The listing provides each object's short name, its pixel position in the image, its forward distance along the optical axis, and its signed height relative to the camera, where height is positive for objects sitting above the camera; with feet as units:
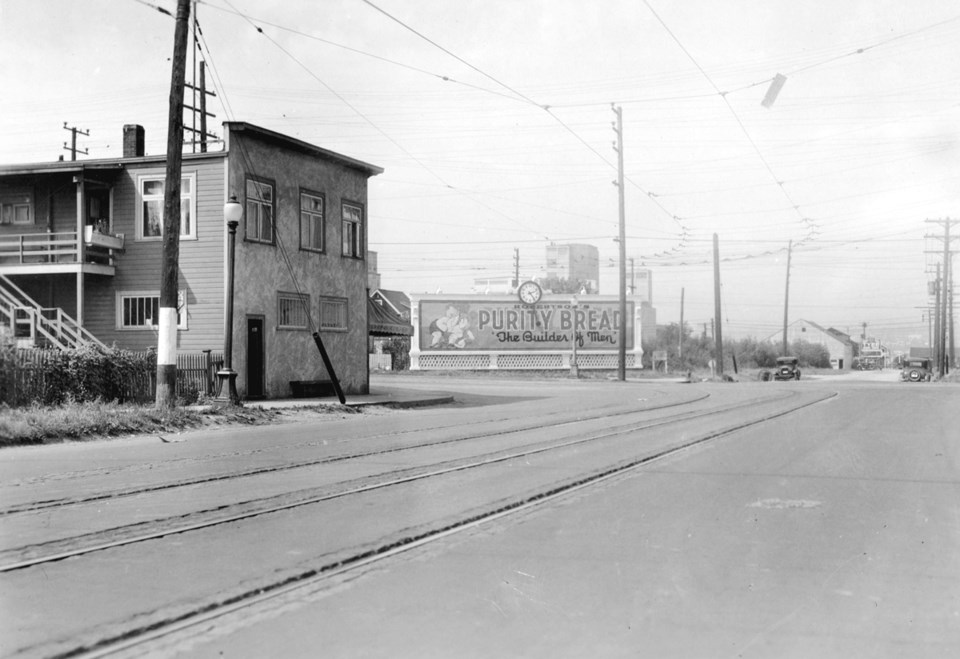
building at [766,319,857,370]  454.40 +0.48
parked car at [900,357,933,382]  208.92 -6.78
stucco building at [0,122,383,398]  78.69 +8.16
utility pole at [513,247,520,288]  268.41 +22.07
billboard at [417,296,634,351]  196.03 +3.48
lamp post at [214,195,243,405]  65.16 +0.83
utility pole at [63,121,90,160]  184.12 +41.08
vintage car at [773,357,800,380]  208.64 -6.62
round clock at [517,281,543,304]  196.24 +10.30
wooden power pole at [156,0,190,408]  59.36 +7.22
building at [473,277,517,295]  532.32 +35.15
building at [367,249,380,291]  286.46 +20.27
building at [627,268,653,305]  552.99 +36.74
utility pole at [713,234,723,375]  177.88 +10.26
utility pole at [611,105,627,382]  151.12 +14.31
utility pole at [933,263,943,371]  252.62 +10.90
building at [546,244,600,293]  552.00 +48.57
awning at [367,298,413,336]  99.71 +2.00
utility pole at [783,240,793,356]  219.41 +9.29
